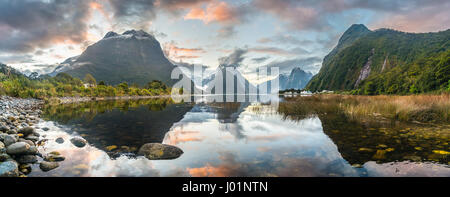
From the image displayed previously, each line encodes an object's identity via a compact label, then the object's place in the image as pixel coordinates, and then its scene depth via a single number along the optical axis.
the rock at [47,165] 7.30
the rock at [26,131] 12.51
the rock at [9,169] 6.23
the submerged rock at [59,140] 11.55
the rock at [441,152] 8.33
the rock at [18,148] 8.01
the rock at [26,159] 7.90
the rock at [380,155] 8.29
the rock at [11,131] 11.65
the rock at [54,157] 8.48
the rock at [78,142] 10.88
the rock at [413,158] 7.84
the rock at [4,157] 7.33
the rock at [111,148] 10.20
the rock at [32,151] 8.37
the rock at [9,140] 8.92
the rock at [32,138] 11.48
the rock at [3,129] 11.93
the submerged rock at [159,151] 8.92
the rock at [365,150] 9.29
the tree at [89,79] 144.75
